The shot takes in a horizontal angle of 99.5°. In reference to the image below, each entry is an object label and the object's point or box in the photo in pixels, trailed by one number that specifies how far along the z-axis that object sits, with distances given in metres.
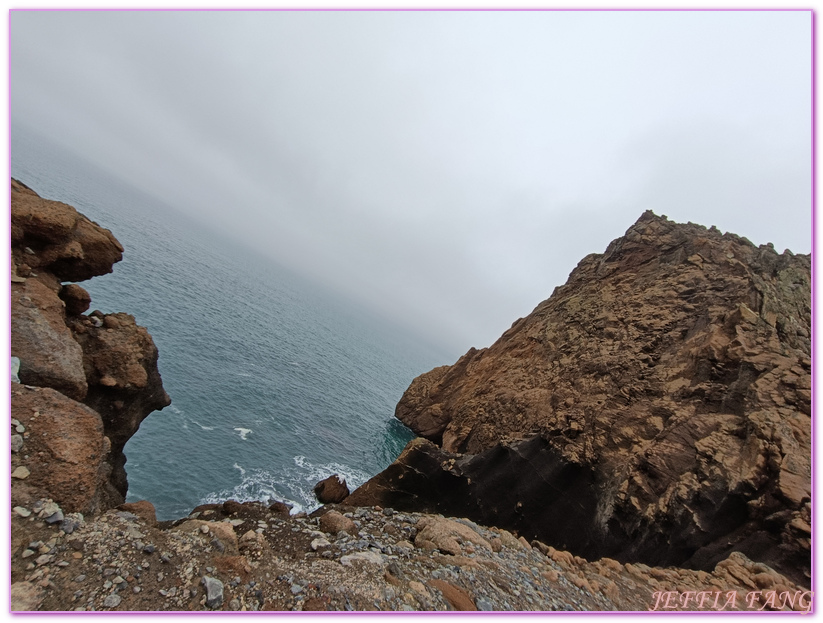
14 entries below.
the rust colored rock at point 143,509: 12.48
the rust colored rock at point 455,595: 9.46
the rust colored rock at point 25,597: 6.65
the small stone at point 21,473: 8.53
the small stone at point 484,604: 9.66
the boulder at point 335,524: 14.98
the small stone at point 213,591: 7.98
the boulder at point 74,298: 14.44
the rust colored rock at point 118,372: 14.88
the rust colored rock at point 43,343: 11.12
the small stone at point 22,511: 8.05
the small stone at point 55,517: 8.23
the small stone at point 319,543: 12.69
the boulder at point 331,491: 28.05
